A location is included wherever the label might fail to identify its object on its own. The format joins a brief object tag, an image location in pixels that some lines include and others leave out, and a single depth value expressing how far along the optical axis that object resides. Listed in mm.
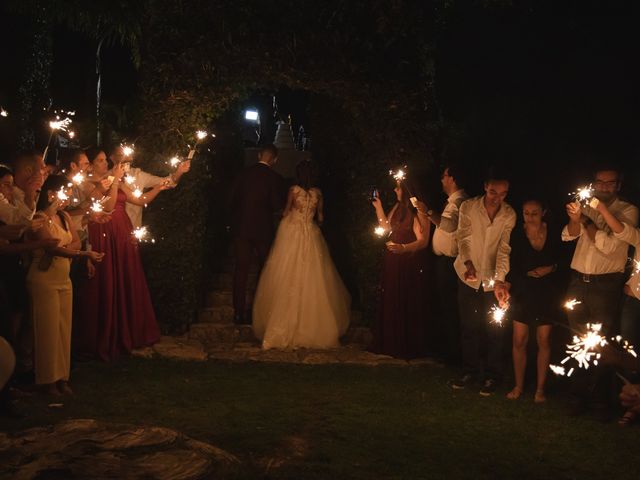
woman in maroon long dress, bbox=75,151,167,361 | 9109
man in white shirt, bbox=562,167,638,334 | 7180
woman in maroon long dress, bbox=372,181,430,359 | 9578
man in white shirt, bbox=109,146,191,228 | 9242
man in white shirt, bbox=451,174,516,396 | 8016
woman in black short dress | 7742
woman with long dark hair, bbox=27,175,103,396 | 7230
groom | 11062
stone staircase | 10398
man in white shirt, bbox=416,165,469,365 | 8773
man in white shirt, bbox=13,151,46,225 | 8133
